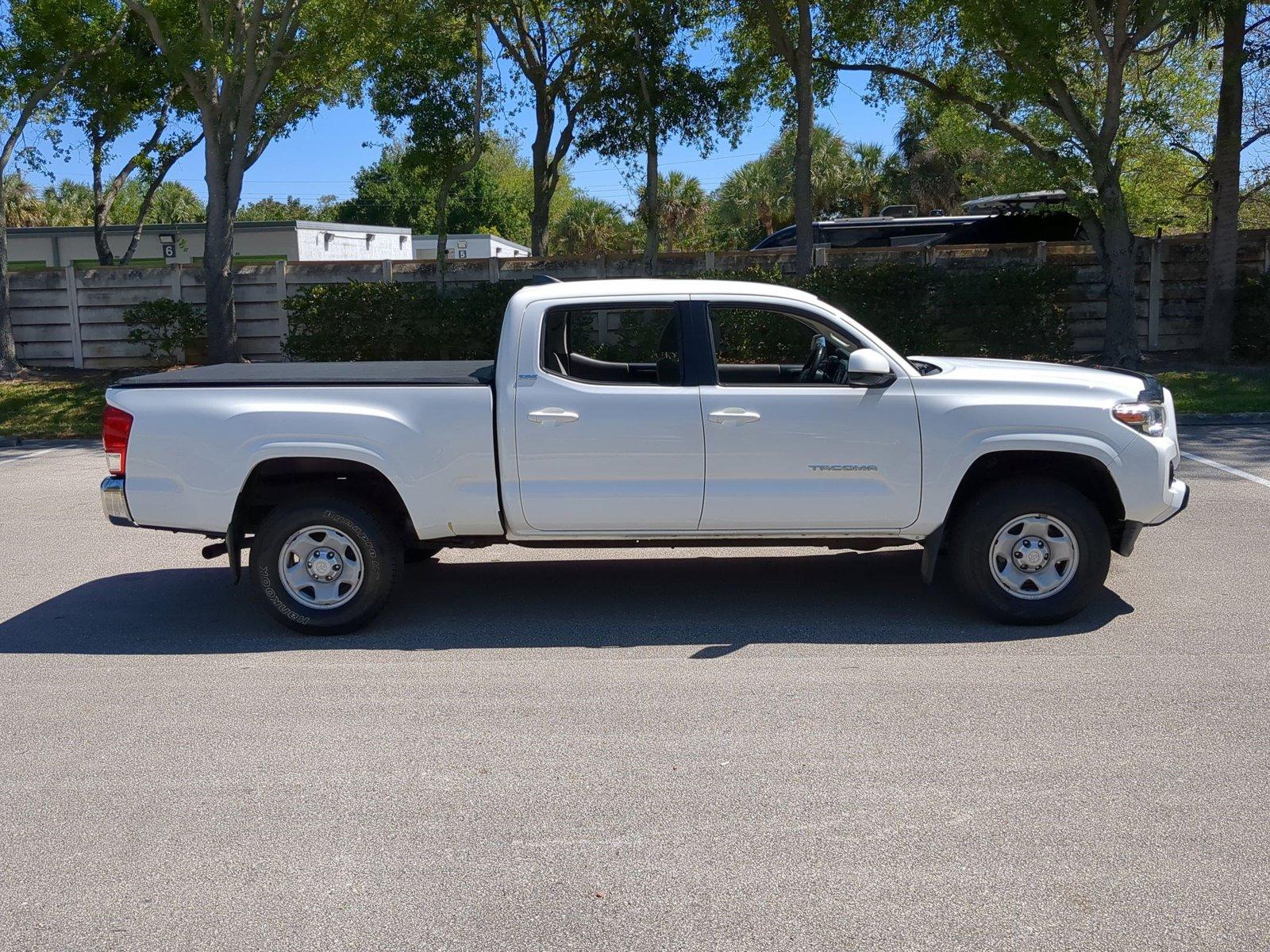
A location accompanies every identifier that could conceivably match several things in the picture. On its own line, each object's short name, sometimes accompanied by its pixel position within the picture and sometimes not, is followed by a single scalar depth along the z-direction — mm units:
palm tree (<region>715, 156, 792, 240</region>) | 46969
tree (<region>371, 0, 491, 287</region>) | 19109
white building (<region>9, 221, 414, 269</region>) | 33000
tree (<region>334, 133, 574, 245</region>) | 57188
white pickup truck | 6352
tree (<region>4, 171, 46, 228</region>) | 51125
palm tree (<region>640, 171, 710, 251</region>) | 50500
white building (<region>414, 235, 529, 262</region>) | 40125
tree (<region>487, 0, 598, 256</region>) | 20047
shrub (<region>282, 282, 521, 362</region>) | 18688
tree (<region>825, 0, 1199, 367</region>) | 15992
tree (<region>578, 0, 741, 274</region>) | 19281
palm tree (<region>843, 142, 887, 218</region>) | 46500
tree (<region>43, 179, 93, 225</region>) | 54406
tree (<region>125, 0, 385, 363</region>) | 16875
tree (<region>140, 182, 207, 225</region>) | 55469
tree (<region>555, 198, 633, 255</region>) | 53188
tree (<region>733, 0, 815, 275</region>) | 17594
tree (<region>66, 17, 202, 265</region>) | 21578
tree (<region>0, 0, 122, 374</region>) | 18406
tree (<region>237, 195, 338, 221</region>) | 72000
